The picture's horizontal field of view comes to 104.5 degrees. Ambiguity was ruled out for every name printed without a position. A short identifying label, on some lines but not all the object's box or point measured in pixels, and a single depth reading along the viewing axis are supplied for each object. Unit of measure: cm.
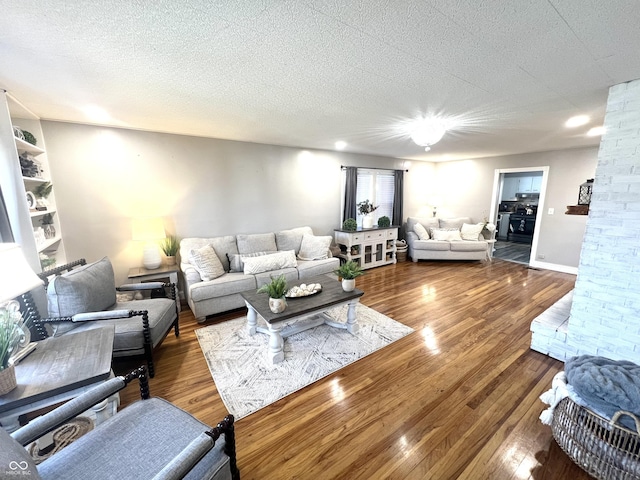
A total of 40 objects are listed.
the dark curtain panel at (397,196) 579
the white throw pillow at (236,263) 351
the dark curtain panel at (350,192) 505
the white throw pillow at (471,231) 552
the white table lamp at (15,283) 135
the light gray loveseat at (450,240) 536
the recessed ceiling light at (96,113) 234
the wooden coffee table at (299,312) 224
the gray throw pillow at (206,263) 311
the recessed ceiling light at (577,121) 262
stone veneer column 181
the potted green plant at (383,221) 529
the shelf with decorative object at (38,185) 232
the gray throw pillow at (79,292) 196
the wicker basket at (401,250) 561
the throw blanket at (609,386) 127
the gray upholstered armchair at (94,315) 196
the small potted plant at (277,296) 225
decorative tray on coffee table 259
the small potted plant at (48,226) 262
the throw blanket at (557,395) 143
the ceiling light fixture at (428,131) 254
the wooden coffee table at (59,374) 124
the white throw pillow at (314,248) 407
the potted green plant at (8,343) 122
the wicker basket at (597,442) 121
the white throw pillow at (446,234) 551
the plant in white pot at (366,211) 521
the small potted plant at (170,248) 345
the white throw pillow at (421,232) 563
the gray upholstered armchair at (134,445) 92
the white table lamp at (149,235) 310
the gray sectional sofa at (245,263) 302
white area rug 193
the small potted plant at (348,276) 270
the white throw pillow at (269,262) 334
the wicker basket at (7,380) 121
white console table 482
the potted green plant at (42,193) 252
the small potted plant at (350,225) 486
